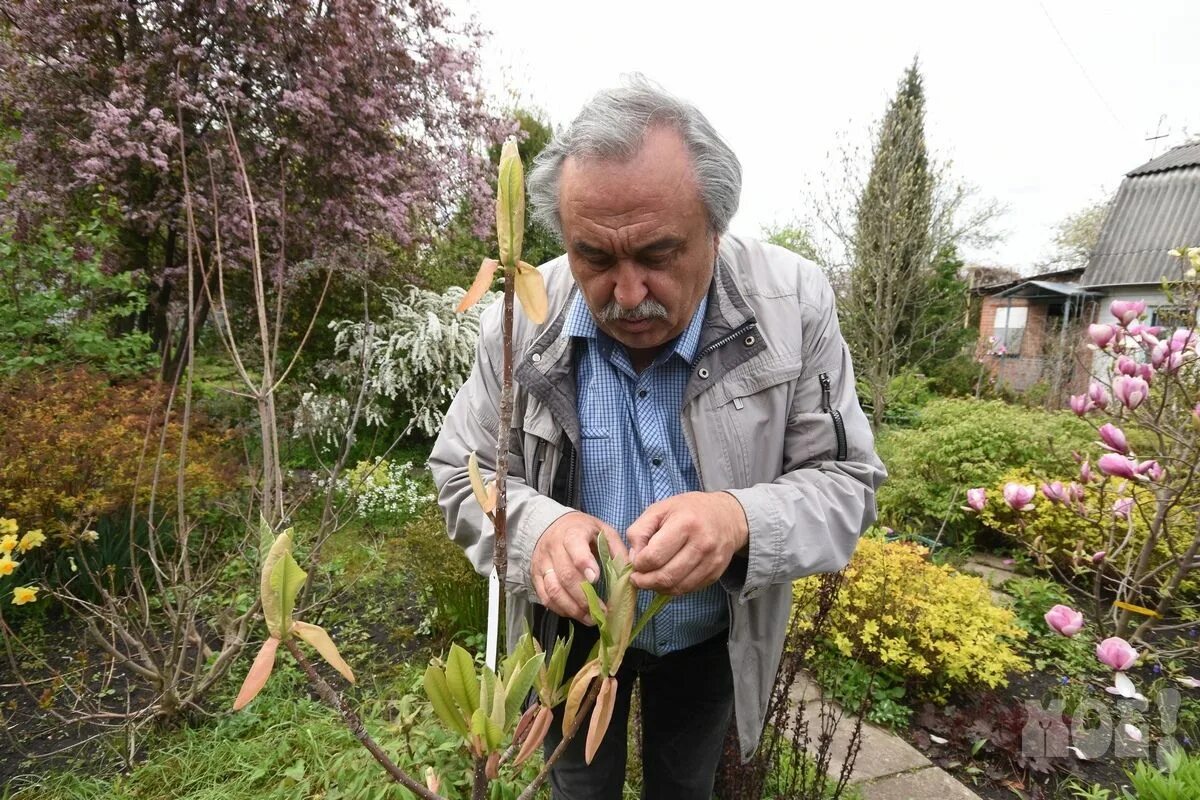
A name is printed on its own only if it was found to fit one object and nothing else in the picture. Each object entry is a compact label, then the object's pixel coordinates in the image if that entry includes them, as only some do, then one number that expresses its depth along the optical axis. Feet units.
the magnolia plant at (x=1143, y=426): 7.45
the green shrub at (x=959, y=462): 16.84
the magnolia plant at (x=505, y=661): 1.91
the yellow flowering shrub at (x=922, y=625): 10.08
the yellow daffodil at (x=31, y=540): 8.00
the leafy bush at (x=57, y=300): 13.50
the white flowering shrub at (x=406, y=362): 21.88
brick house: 38.47
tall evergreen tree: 32.01
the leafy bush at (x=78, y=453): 11.18
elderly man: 3.67
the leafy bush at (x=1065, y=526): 11.79
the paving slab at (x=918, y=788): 8.36
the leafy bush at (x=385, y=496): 16.76
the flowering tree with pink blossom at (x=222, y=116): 15.93
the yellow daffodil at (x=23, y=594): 7.48
